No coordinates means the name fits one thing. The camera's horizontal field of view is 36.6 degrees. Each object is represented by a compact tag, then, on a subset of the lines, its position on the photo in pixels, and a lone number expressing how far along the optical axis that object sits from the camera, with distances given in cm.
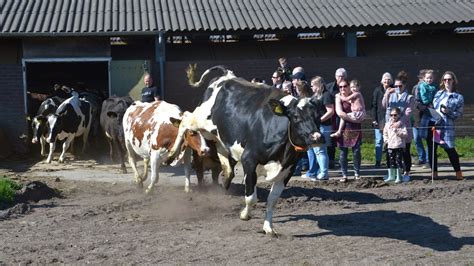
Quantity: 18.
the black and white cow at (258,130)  826
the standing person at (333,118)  1240
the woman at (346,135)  1235
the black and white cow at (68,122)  1556
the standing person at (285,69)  1446
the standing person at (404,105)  1229
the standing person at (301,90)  1068
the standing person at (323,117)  1238
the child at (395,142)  1209
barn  1677
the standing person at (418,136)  1343
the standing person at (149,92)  1446
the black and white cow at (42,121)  1573
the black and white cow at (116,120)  1338
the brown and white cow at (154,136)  1048
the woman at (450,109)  1224
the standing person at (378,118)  1334
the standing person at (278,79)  1339
